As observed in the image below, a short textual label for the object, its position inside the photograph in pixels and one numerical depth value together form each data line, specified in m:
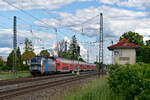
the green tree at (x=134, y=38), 68.69
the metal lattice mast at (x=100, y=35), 34.69
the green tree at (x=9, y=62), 91.24
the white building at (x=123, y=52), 46.19
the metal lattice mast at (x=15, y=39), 31.16
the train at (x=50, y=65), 35.62
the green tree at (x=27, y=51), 101.44
